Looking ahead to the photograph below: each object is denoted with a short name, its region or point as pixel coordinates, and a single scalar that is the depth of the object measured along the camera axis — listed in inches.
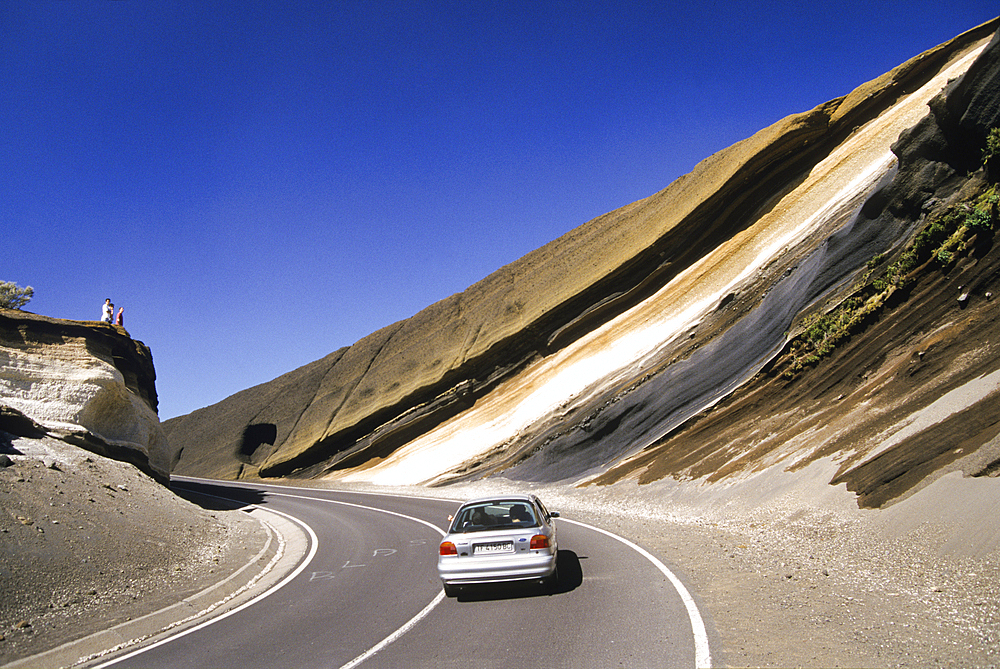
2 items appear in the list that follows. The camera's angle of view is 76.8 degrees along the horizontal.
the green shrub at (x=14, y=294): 1046.1
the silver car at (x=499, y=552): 307.6
